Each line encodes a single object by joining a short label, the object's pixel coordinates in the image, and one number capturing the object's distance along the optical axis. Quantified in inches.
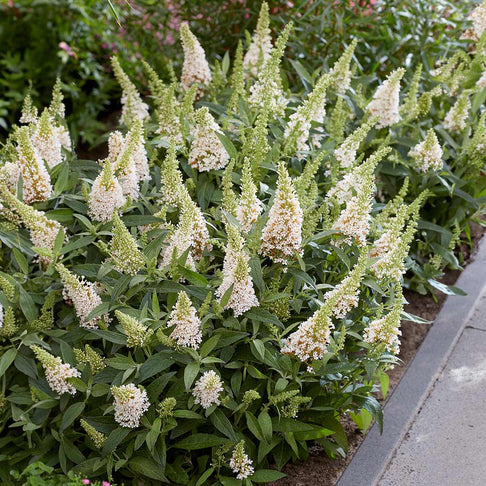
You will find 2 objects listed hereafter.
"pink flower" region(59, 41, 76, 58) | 216.0
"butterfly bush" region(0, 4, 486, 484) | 94.7
